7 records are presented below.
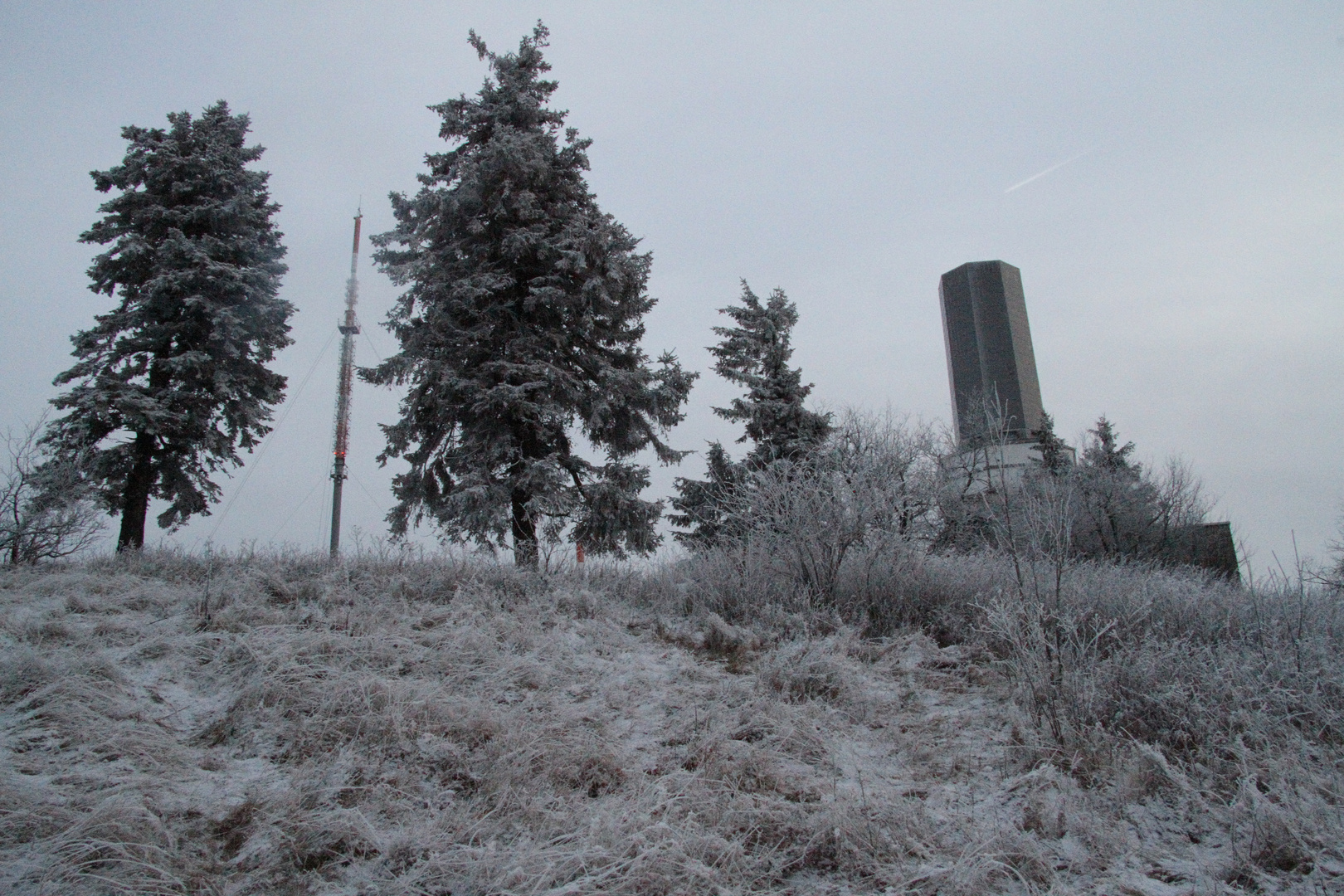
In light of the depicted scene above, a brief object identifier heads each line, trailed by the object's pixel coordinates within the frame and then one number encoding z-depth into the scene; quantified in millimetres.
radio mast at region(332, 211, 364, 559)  21047
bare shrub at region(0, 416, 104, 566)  9273
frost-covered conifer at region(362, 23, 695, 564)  11961
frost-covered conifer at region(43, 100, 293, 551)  13258
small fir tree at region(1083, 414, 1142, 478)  28578
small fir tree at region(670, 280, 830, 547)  19062
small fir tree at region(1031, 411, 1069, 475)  28983
